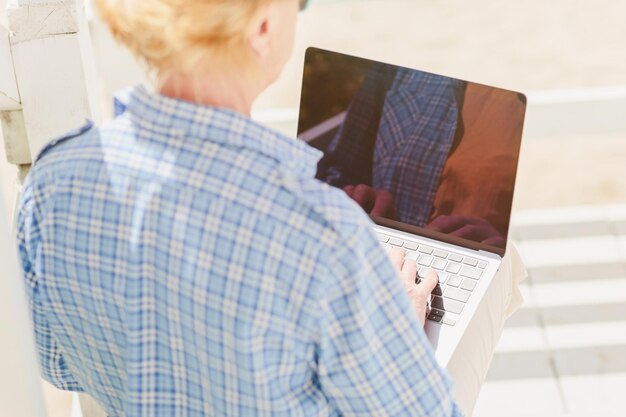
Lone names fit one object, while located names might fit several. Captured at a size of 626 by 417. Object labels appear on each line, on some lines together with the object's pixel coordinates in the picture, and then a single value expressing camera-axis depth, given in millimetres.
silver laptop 1767
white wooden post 1840
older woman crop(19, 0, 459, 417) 1270
